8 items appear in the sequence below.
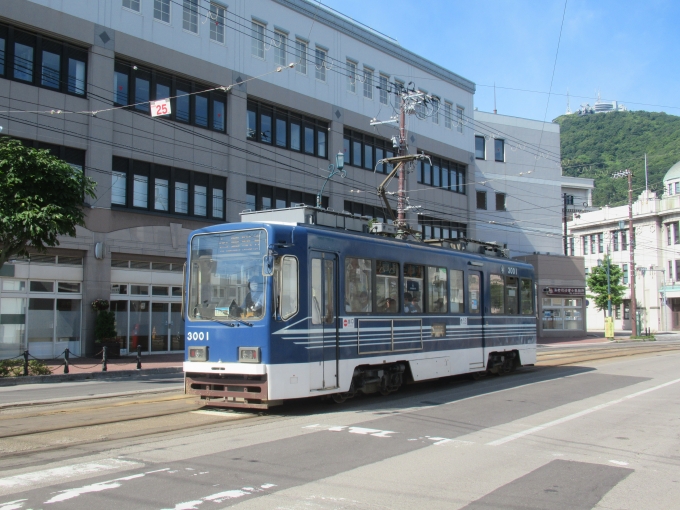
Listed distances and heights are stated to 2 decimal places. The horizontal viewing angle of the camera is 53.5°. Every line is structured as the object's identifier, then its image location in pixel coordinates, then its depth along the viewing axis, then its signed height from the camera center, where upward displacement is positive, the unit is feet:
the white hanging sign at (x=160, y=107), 63.21 +19.72
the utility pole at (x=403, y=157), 69.46 +17.97
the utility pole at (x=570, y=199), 272.72 +47.30
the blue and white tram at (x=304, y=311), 35.06 +0.25
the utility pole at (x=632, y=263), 156.97 +12.16
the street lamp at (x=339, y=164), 93.78 +22.30
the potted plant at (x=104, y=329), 82.84 -1.55
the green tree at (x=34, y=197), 57.72 +10.48
